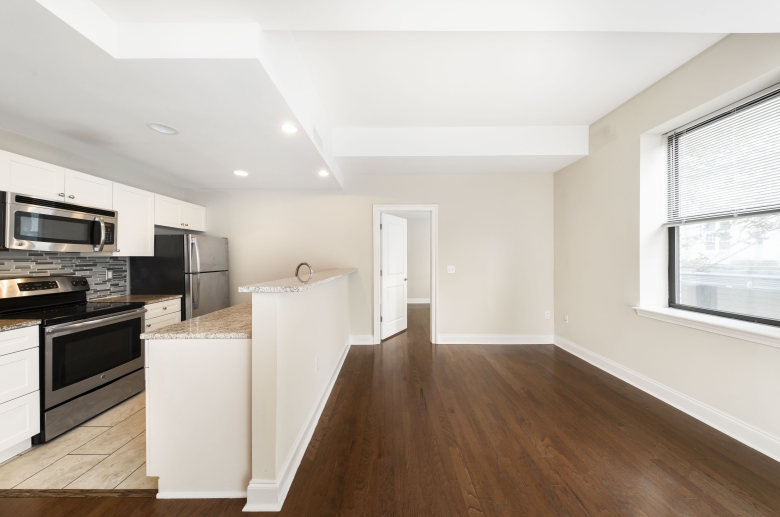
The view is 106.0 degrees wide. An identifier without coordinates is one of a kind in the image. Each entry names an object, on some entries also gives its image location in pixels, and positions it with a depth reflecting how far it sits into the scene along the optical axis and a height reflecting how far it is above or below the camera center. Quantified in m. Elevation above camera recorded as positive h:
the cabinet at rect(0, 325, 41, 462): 1.78 -0.83
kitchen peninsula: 1.52 -0.78
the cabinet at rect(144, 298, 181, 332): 2.89 -0.57
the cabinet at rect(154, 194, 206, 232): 3.36 +0.57
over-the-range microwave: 2.03 +0.27
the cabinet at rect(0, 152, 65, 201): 2.03 +0.61
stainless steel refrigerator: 3.36 -0.14
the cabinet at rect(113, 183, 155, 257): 2.88 +0.40
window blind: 2.00 +0.76
